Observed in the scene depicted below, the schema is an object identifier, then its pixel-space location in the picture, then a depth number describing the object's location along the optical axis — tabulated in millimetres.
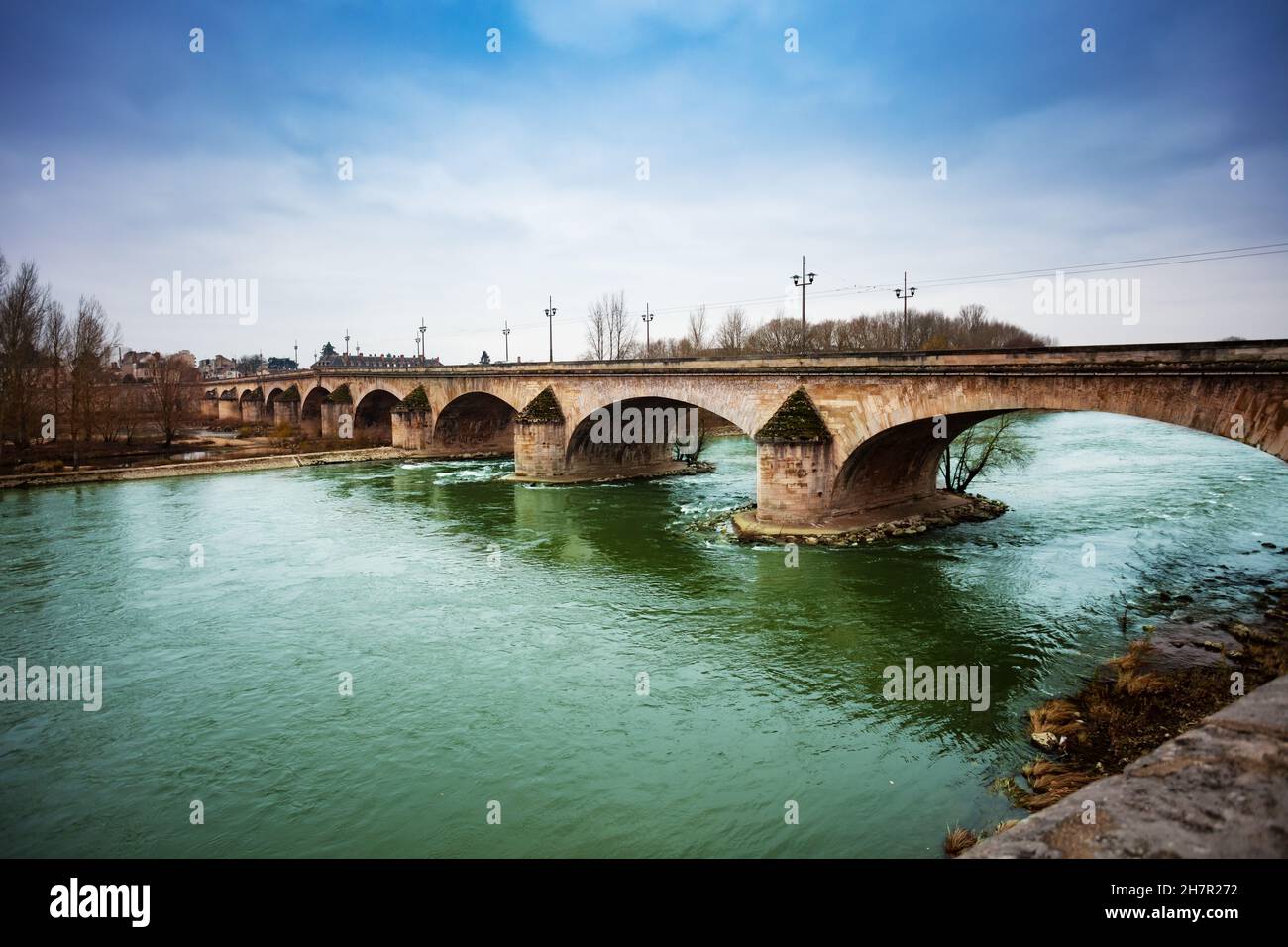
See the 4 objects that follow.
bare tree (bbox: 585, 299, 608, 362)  72000
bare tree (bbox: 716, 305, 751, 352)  78375
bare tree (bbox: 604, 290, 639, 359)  72625
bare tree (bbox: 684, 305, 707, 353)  76606
